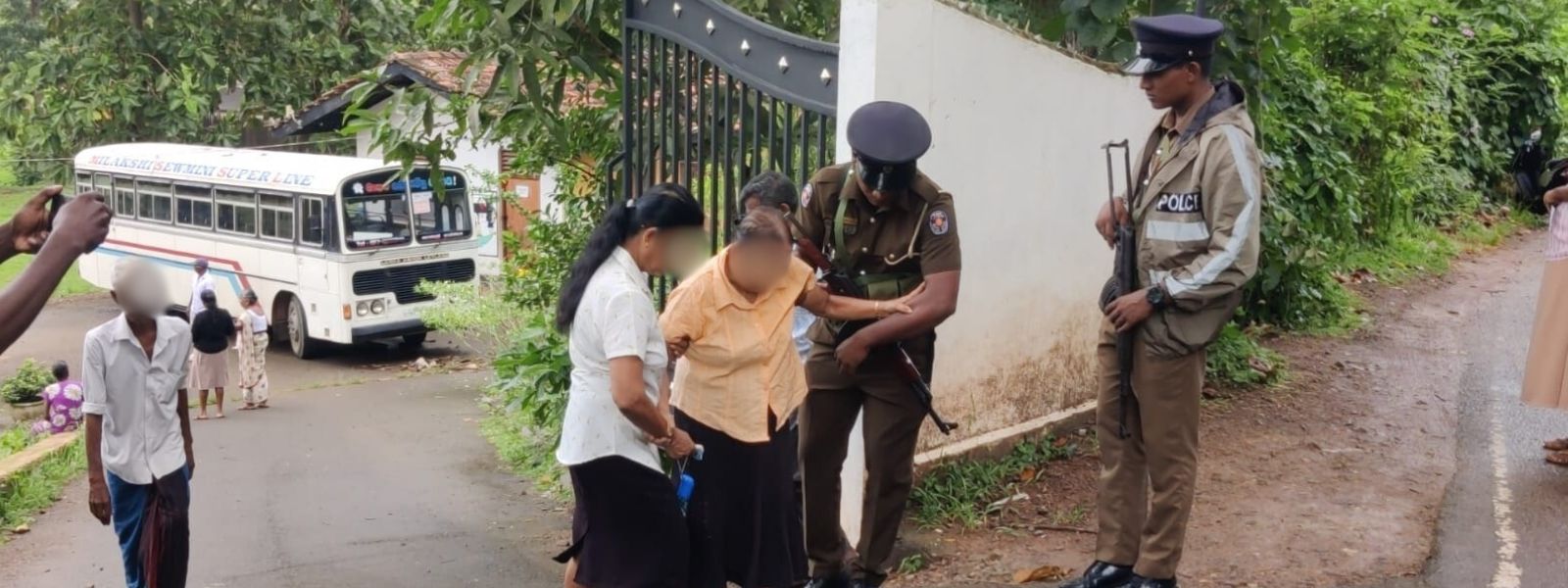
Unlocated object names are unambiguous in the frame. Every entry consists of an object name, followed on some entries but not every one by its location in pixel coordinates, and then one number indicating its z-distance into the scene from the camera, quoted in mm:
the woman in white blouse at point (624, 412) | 3939
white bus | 17531
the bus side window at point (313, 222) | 17547
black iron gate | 5359
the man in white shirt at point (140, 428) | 5387
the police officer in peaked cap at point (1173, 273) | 4105
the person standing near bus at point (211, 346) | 9484
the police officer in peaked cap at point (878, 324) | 4406
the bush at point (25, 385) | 15742
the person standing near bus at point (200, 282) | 15844
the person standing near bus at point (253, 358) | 14875
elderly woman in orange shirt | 4195
